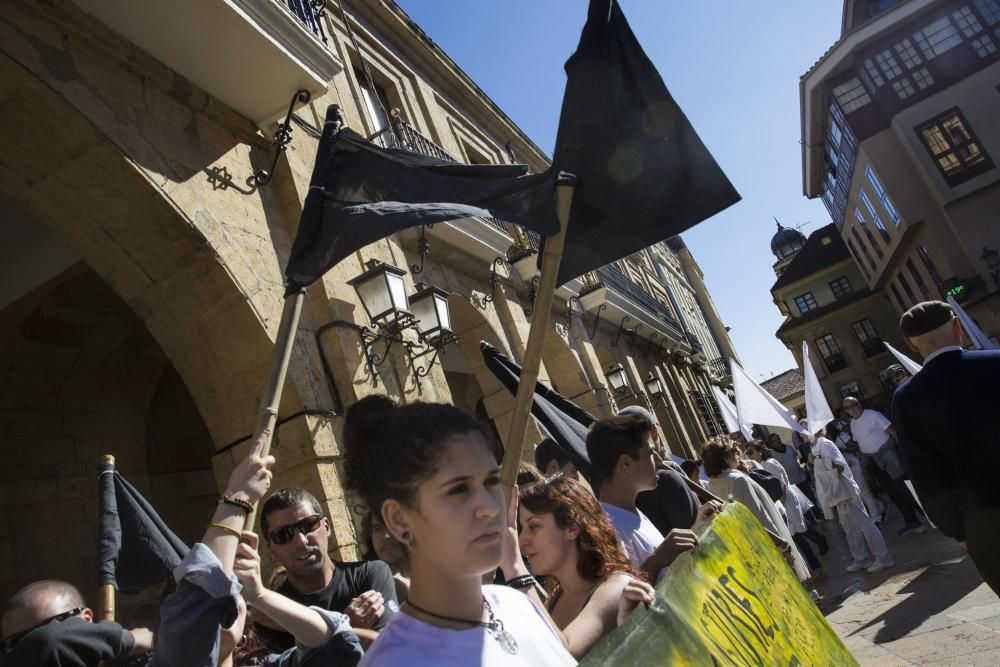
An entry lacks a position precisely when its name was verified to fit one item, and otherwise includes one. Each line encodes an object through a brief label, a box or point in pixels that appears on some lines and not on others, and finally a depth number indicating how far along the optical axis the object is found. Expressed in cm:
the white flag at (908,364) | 697
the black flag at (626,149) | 263
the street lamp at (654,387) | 1579
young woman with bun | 138
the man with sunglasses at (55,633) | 210
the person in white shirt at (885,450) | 859
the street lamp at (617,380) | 1277
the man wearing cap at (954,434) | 281
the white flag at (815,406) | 846
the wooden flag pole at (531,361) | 207
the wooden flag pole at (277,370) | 187
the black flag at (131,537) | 253
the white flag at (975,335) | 580
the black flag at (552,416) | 352
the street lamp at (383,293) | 593
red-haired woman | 219
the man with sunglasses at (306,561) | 264
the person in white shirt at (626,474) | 288
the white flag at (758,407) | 935
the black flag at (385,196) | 230
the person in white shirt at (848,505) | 675
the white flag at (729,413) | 1265
